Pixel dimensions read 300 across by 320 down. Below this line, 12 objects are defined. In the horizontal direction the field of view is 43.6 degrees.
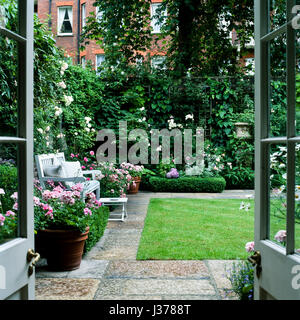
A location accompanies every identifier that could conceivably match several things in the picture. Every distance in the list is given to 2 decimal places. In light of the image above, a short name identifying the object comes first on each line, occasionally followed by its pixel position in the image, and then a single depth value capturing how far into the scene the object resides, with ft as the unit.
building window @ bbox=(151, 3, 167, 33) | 56.68
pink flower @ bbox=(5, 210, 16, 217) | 4.51
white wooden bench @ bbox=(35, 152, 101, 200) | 16.33
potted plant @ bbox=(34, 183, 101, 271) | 10.84
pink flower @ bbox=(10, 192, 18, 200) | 4.58
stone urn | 30.95
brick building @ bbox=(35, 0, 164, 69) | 57.93
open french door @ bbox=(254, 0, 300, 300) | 4.21
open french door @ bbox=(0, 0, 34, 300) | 4.46
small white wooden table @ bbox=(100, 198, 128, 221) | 18.63
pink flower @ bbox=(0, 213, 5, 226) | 4.39
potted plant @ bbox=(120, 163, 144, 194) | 24.95
